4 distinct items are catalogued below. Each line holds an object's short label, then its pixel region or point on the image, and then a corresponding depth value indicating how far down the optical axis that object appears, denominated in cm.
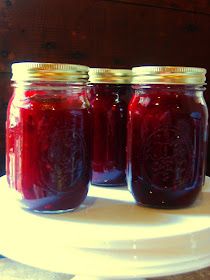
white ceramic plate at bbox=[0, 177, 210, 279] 42
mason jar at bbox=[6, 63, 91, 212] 47
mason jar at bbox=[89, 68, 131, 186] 59
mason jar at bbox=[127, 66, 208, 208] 49
